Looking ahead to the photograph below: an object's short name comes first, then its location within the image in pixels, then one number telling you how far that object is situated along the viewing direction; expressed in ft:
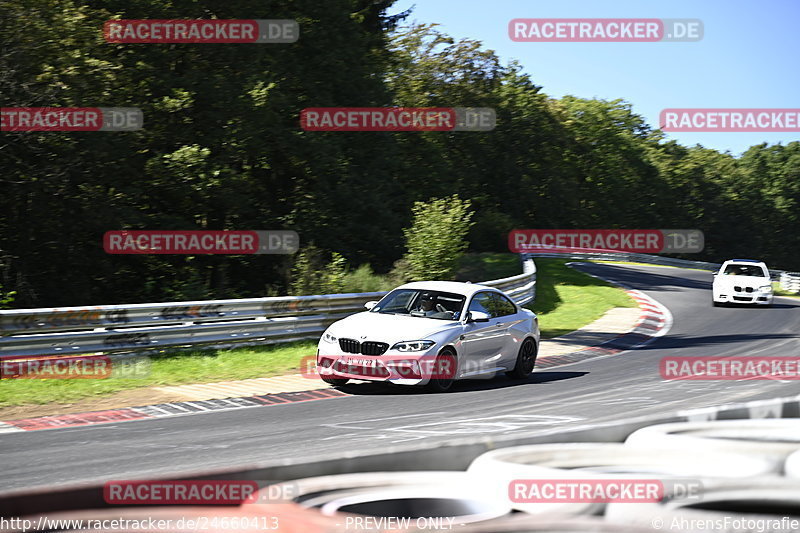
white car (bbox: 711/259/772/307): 92.32
